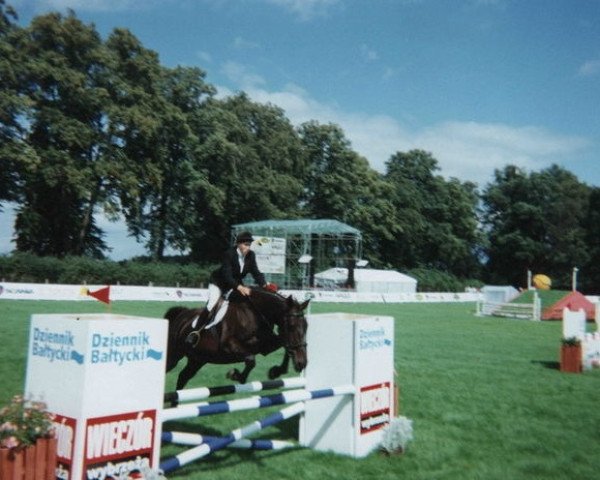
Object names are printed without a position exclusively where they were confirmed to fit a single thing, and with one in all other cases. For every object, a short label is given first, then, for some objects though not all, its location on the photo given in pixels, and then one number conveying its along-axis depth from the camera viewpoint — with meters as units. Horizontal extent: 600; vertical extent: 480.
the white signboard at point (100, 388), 4.01
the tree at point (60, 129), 37.84
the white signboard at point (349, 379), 6.15
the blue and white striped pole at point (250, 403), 4.77
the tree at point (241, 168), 48.12
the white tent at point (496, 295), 40.25
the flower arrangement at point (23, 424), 3.67
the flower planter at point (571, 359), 12.74
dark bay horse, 6.79
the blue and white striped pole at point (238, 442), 4.89
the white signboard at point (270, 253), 42.28
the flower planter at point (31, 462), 3.59
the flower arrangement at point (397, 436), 6.14
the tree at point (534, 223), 69.31
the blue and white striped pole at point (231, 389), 5.58
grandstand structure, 42.28
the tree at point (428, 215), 68.00
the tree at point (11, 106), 35.03
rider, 7.19
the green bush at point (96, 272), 34.34
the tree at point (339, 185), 59.56
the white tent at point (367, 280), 50.78
